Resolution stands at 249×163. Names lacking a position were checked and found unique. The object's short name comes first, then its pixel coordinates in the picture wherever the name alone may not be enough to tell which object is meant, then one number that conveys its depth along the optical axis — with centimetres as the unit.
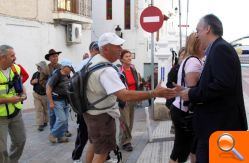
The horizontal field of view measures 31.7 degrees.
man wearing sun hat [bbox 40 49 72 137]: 918
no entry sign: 1080
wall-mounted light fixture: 2765
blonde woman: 480
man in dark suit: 364
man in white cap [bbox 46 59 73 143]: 824
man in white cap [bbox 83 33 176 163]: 441
